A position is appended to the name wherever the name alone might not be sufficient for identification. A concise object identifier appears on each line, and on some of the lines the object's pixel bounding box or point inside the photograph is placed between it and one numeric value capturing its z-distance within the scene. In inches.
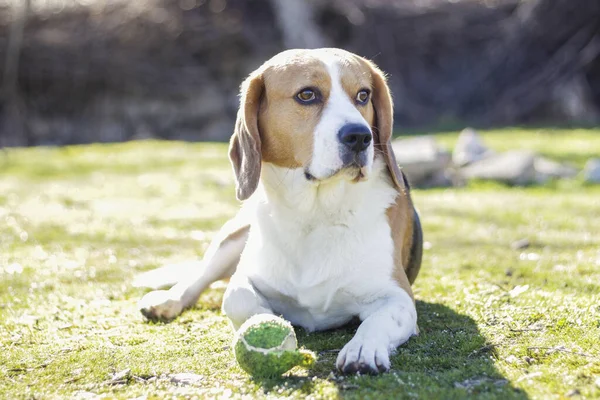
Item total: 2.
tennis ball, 125.3
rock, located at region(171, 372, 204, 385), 128.3
